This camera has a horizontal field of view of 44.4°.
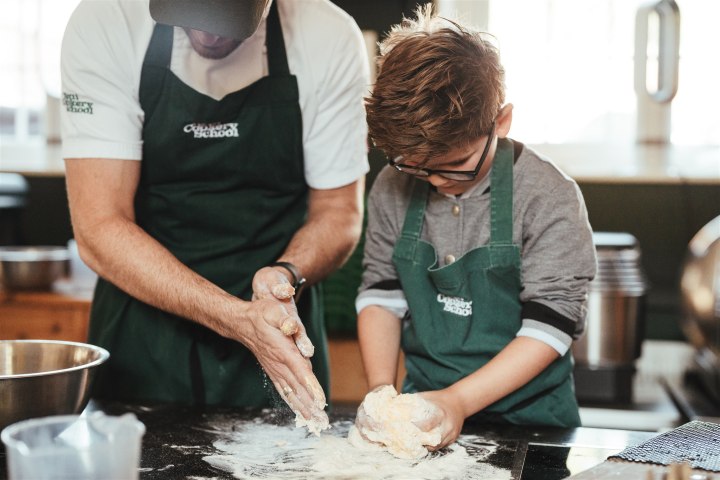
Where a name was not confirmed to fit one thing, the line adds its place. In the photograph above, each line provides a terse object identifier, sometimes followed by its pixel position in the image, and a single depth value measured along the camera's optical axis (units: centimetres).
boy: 138
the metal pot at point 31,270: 285
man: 161
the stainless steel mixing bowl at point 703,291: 236
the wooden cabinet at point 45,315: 282
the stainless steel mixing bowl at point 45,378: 115
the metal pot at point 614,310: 262
